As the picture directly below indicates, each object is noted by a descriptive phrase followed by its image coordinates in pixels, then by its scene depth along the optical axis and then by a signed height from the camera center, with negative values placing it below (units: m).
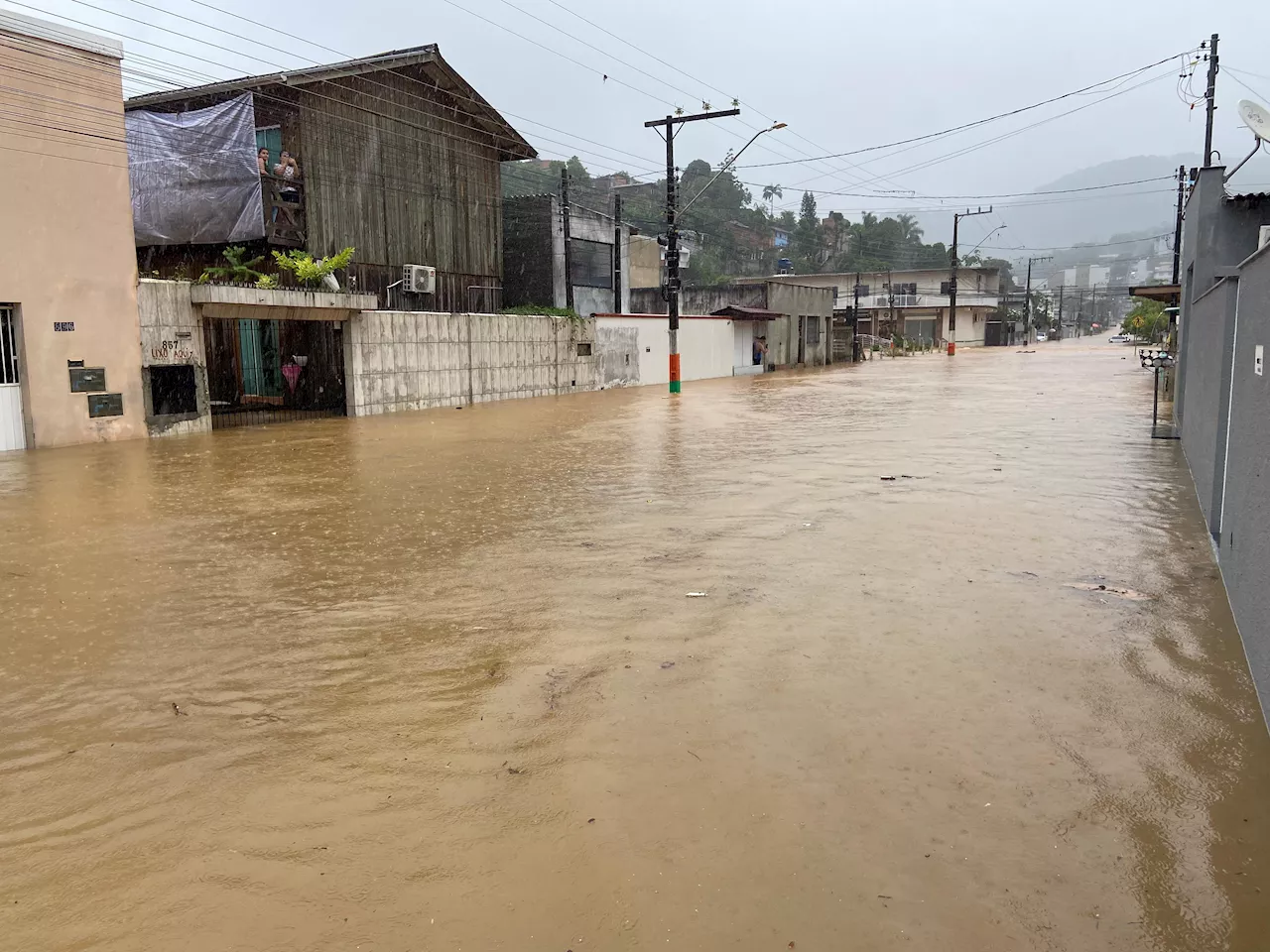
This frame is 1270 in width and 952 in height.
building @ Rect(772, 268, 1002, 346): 82.00 +3.98
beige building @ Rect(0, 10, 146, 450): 15.34 +1.92
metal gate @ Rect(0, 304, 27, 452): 15.59 -0.54
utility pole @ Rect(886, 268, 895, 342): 72.35 +3.31
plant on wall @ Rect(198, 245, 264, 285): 22.72 +2.07
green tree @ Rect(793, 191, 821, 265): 93.06 +10.65
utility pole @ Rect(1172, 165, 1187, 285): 32.92 +3.88
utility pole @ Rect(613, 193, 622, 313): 36.98 +3.63
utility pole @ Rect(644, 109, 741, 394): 28.27 +3.46
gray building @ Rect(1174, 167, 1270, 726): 4.93 -0.47
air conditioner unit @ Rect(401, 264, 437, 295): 26.88 +2.11
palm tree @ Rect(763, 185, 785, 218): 117.14 +19.66
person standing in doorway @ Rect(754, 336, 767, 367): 45.47 -0.25
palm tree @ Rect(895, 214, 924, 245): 106.37 +13.36
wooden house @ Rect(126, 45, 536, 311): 24.12 +5.29
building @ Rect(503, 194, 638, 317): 34.72 +3.72
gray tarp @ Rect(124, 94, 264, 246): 23.14 +4.59
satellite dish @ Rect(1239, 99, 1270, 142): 11.00 +2.71
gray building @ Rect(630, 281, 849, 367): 46.16 +2.08
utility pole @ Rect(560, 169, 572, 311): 32.53 +3.98
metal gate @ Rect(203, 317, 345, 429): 24.02 -0.36
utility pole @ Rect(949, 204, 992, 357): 58.38 +3.35
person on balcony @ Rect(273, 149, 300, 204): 23.89 +4.69
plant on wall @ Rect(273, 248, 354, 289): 20.75 +1.97
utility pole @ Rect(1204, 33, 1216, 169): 28.88 +8.00
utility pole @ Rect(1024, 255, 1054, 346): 83.84 +2.25
